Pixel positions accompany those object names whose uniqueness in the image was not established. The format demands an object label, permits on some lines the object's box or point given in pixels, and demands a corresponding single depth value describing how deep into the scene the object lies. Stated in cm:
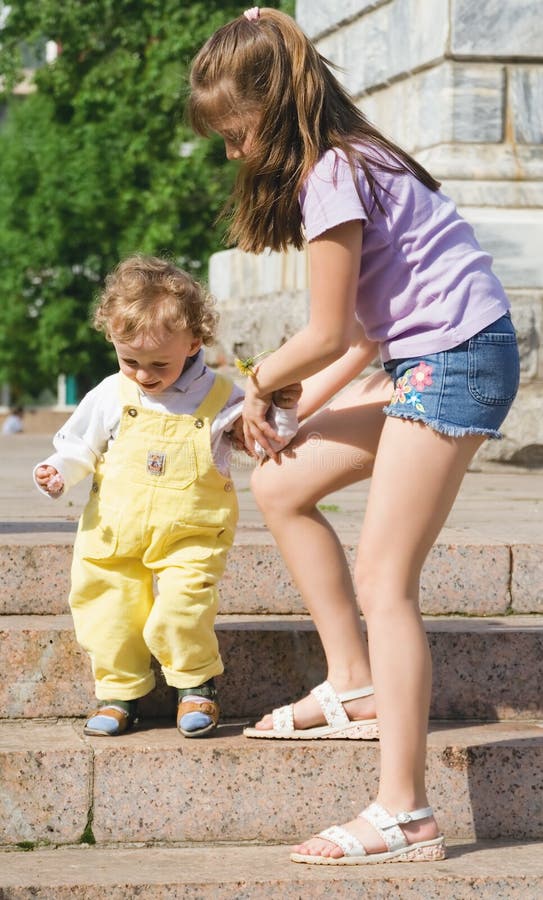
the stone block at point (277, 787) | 360
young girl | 325
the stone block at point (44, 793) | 356
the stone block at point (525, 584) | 451
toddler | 383
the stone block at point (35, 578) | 439
